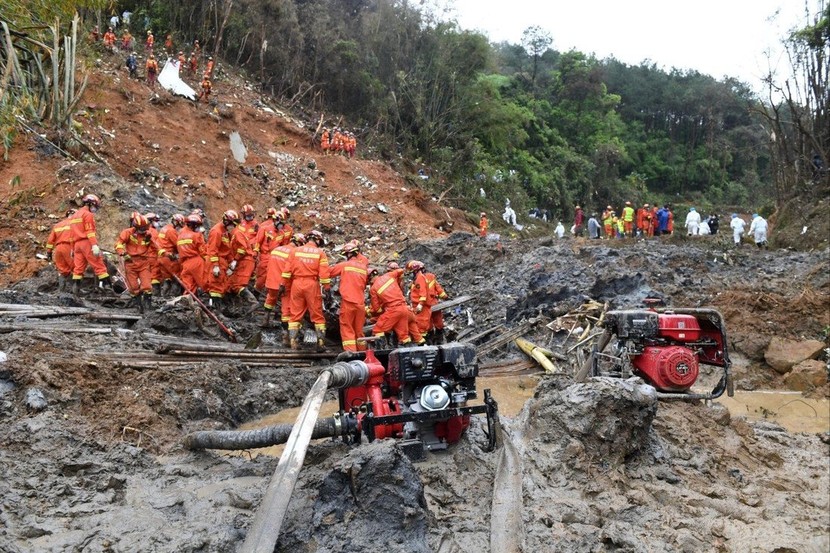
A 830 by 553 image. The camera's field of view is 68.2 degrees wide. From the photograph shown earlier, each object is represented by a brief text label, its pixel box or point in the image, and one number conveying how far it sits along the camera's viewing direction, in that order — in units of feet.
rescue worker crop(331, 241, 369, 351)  28.19
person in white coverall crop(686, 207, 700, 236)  75.66
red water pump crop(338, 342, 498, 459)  14.29
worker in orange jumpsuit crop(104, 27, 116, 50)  73.81
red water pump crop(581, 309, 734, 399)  20.48
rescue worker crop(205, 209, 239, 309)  32.12
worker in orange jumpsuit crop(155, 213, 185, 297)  32.53
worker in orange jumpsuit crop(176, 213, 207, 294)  32.09
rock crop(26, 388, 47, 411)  16.55
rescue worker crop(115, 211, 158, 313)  31.17
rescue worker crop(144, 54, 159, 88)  70.62
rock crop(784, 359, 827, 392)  28.76
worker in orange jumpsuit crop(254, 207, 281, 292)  35.40
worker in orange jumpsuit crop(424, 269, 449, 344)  32.94
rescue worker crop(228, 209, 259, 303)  32.94
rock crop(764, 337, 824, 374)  30.76
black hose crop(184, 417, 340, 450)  13.75
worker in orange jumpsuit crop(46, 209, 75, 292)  31.14
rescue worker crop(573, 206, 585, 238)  89.73
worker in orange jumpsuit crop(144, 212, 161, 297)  32.42
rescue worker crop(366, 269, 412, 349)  29.40
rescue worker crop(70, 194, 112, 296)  31.07
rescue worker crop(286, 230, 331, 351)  28.71
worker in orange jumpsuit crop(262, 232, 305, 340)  29.32
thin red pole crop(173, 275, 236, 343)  29.60
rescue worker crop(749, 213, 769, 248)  64.80
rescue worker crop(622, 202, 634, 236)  77.00
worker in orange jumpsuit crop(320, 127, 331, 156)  79.97
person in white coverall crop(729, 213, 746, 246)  65.67
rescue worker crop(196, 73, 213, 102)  73.92
